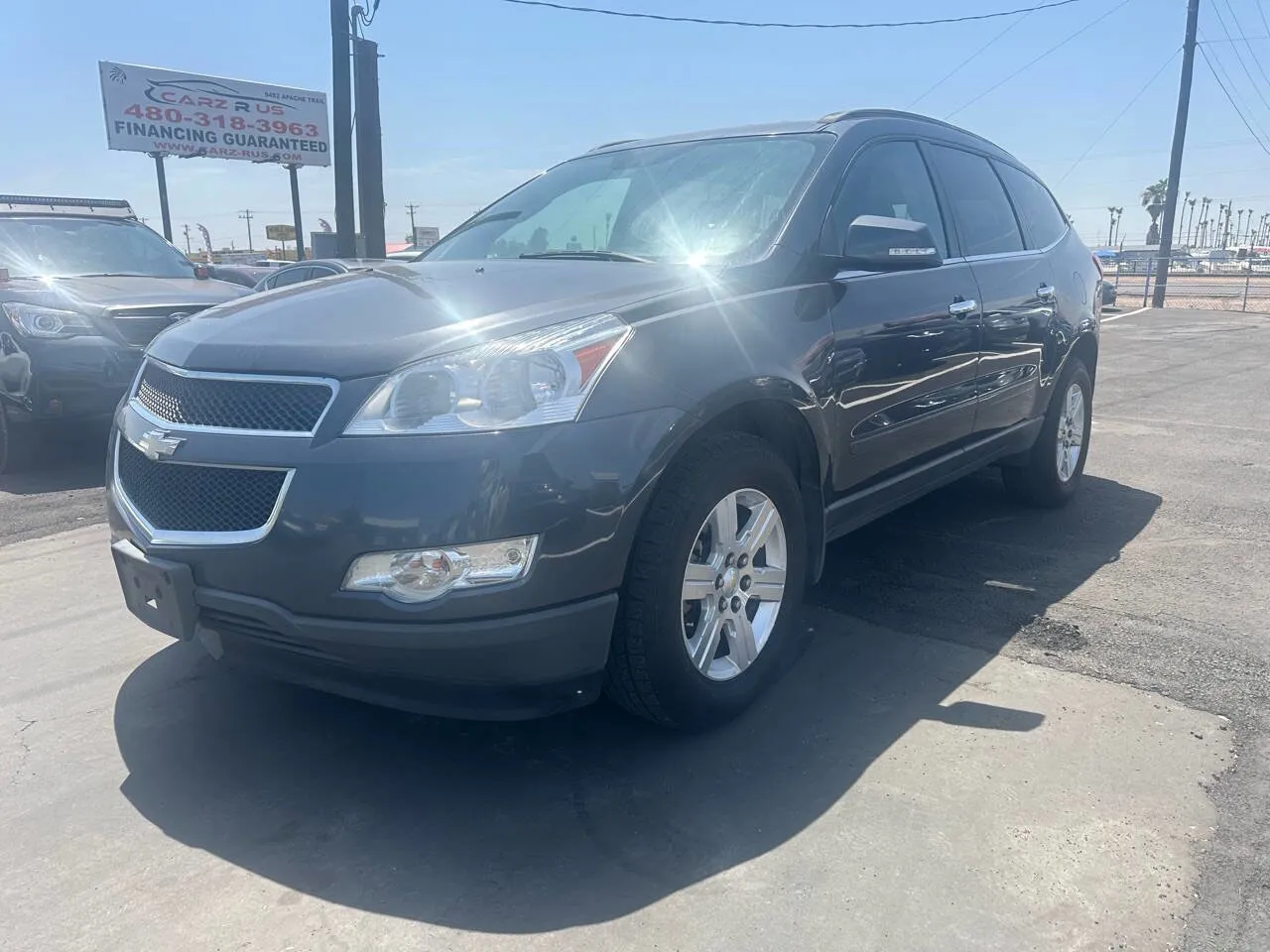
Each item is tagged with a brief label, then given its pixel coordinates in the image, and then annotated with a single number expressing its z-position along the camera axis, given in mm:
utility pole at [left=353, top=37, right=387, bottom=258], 13664
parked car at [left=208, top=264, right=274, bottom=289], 9199
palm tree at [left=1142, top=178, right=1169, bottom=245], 97938
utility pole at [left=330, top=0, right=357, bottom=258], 13391
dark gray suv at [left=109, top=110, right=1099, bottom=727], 2387
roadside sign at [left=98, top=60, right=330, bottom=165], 26875
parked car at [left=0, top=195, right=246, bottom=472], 6211
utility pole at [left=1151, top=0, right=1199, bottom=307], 25891
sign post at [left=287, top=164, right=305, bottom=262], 30078
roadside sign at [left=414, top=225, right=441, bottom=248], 20047
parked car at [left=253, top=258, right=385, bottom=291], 8477
